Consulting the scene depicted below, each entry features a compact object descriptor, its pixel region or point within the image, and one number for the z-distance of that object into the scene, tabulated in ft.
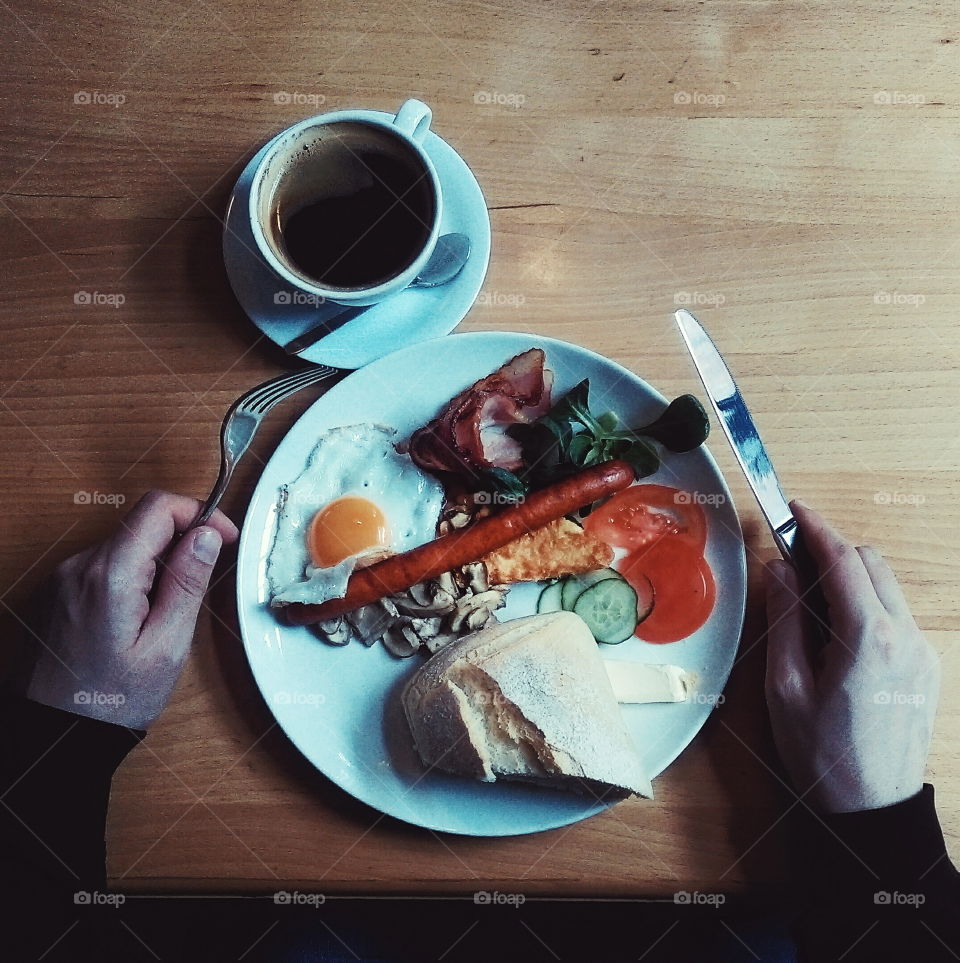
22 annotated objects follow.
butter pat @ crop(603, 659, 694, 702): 1.82
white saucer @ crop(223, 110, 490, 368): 1.86
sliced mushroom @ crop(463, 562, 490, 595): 1.89
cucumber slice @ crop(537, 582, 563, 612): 1.91
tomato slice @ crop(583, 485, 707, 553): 1.88
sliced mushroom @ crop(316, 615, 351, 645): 1.85
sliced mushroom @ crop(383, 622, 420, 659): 1.88
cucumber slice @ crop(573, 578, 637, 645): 1.86
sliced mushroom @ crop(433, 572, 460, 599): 1.89
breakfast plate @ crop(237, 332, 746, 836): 1.81
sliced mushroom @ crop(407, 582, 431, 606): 1.89
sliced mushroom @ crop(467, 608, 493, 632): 1.88
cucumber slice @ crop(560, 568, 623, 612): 1.89
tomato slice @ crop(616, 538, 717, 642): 1.87
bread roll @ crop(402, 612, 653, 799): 1.70
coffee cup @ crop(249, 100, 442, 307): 1.74
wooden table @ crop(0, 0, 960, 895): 1.93
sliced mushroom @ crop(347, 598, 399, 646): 1.88
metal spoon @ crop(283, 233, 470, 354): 1.84
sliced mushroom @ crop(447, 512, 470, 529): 1.90
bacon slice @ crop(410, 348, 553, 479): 1.84
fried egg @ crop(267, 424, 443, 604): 1.87
